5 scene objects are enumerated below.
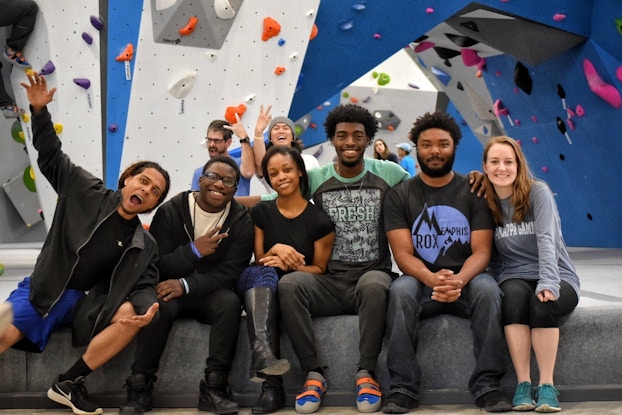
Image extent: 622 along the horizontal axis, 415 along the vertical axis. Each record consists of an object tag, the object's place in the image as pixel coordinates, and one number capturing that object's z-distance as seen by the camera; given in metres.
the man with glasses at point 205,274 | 3.30
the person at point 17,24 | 5.89
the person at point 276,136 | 4.29
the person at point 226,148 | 4.46
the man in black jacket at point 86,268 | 3.23
